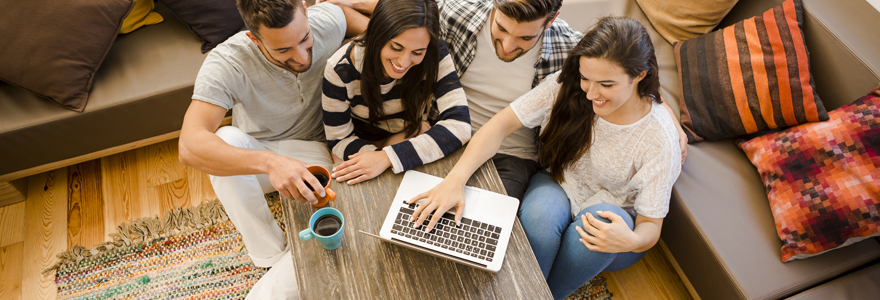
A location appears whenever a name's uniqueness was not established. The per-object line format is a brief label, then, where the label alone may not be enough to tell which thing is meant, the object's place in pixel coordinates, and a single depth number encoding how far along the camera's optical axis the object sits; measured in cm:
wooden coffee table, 103
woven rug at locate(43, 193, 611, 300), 173
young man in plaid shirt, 154
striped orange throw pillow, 150
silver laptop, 107
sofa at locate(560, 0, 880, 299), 134
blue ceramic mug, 105
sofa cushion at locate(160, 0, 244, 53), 176
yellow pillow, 185
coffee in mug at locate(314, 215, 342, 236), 109
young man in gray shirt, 121
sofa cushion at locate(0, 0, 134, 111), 158
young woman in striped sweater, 122
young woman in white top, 118
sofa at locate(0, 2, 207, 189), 168
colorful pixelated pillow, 129
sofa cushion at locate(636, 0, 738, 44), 176
